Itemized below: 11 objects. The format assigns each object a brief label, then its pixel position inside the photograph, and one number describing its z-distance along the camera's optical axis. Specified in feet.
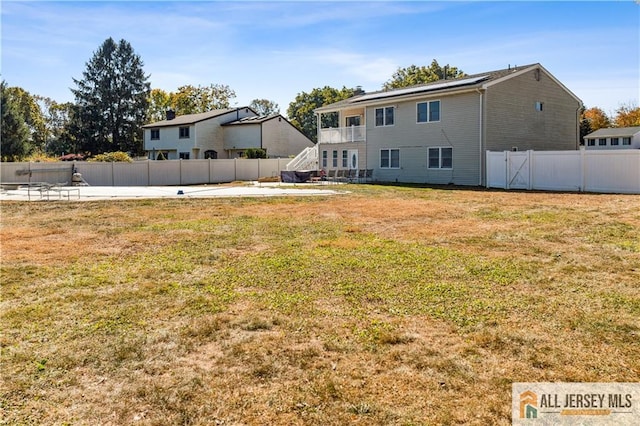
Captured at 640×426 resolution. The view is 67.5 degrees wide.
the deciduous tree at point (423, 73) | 188.82
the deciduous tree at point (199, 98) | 232.73
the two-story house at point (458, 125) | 85.51
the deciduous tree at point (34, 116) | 223.10
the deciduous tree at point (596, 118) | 207.28
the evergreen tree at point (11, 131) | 154.81
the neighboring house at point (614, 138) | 165.99
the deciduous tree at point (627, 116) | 202.28
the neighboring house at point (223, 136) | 158.92
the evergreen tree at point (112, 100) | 204.23
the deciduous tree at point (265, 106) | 308.81
